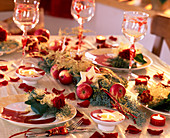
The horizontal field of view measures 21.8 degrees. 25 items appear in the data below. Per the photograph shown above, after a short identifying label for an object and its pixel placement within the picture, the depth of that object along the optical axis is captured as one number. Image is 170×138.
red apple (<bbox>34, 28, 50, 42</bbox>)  1.99
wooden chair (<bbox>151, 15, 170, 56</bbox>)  2.20
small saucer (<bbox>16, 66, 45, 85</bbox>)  1.50
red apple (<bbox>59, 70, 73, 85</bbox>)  1.54
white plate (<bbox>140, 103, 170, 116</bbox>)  1.34
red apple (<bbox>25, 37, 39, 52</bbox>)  1.88
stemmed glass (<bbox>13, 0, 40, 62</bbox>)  1.59
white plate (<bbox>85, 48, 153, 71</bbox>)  1.75
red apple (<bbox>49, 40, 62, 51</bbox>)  1.87
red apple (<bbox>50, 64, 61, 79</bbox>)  1.59
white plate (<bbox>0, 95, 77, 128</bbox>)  1.20
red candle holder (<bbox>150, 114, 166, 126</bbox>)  1.30
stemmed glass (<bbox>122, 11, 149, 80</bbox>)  1.57
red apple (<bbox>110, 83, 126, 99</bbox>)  1.39
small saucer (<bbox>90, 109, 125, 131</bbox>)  1.22
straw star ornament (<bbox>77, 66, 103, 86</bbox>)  1.44
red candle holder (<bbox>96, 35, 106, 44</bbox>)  2.14
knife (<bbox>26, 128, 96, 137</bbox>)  1.18
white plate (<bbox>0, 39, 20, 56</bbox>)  1.81
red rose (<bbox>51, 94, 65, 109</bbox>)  1.25
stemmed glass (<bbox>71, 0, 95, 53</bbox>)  1.80
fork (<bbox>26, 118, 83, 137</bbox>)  1.19
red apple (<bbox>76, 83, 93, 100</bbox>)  1.41
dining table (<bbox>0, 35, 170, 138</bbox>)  1.23
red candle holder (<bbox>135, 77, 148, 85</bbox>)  1.58
